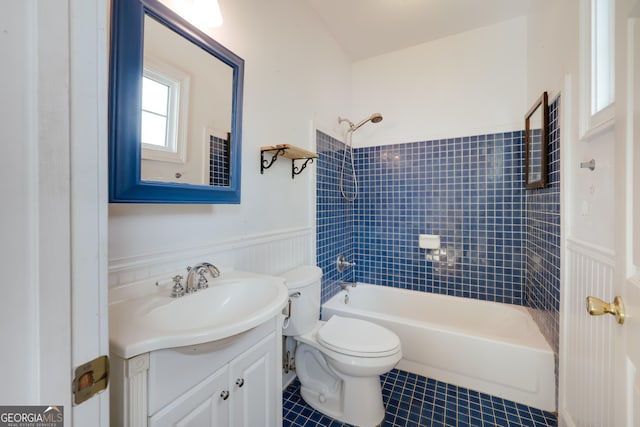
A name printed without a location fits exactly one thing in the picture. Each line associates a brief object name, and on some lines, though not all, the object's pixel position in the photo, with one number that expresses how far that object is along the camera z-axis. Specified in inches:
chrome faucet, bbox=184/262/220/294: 40.6
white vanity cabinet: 26.0
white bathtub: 63.6
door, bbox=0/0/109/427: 13.6
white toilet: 56.0
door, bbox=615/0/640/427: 19.7
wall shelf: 59.2
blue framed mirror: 33.9
